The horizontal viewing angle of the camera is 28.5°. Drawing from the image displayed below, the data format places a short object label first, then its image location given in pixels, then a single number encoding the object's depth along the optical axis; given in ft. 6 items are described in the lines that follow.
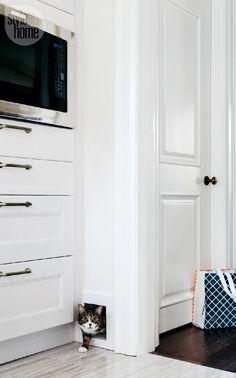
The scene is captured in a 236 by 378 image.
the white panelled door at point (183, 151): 7.57
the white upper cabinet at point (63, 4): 6.60
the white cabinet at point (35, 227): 5.89
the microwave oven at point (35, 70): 5.85
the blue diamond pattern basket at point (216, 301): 7.64
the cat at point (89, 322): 6.45
